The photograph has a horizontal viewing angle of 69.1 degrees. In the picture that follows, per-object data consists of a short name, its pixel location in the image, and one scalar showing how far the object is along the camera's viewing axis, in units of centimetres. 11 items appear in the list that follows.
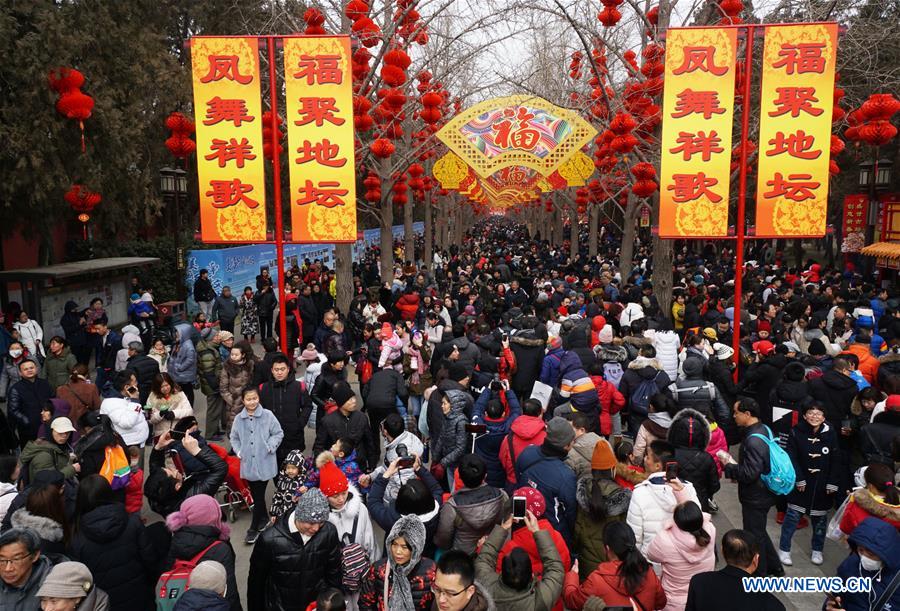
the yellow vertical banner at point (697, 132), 796
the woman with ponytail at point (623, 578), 327
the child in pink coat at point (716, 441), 536
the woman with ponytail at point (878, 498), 397
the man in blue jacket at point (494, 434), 538
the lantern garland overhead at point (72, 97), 998
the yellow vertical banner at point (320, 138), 769
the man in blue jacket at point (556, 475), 431
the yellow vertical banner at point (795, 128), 764
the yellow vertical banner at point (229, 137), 768
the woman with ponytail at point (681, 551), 367
